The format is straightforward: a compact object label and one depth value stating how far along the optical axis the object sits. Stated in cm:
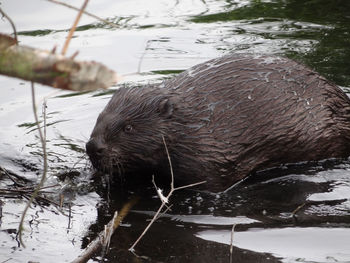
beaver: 1102
